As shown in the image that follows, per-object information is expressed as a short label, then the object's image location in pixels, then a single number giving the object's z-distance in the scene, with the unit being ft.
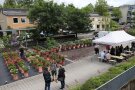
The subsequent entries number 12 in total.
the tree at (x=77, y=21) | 51.20
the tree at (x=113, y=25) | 86.97
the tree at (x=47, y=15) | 44.06
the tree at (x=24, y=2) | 110.45
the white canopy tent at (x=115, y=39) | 31.10
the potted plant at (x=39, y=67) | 26.74
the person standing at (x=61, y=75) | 19.89
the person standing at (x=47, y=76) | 19.20
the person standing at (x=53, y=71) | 21.93
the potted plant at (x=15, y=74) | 24.16
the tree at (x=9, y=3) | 103.59
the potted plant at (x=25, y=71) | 25.14
